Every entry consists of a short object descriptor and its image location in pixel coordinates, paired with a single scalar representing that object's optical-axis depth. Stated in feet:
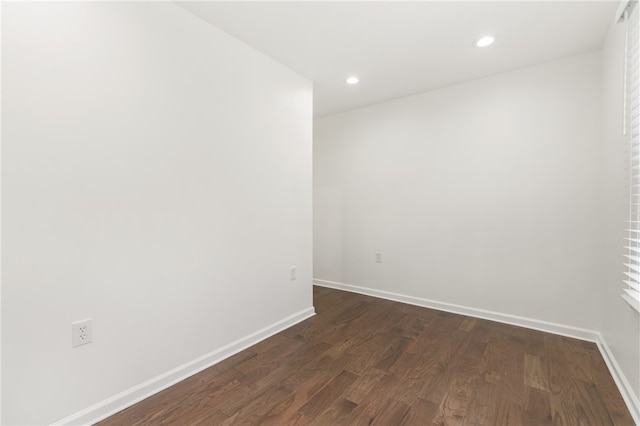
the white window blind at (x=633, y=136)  5.14
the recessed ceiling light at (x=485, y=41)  7.12
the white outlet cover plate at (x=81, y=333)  4.70
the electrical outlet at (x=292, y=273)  8.93
